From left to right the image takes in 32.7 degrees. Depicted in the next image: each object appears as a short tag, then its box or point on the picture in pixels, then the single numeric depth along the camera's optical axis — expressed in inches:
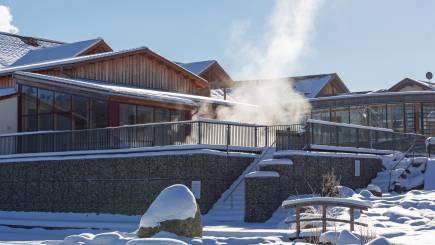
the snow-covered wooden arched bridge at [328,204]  616.4
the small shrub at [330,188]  840.3
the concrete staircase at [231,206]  879.6
